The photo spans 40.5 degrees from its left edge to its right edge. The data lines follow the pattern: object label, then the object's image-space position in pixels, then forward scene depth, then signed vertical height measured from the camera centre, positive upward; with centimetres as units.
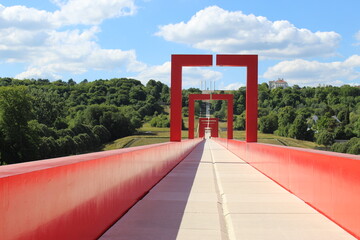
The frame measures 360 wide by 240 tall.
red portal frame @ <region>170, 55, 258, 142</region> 2439 +198
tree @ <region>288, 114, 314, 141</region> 13350 -224
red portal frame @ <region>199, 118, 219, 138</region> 11388 -98
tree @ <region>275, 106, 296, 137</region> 13925 +57
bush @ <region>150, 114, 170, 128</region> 15825 -45
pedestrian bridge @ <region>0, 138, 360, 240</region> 395 -116
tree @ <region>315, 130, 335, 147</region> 11894 -391
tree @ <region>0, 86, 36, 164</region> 7531 -142
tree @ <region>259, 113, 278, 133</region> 14538 -69
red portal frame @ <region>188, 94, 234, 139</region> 5912 +211
